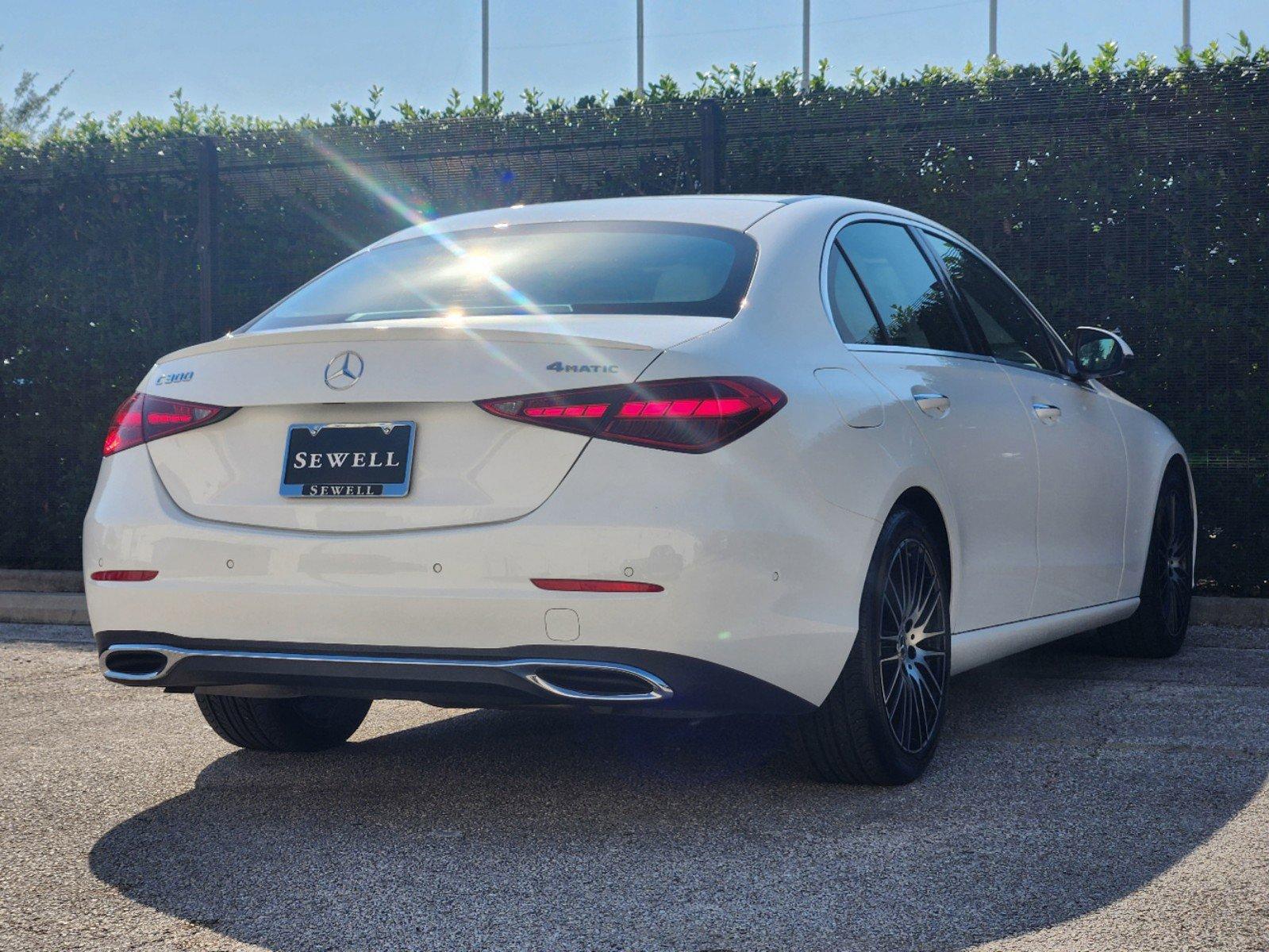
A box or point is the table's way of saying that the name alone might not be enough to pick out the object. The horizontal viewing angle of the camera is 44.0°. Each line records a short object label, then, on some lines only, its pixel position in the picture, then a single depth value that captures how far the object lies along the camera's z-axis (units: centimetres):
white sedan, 349
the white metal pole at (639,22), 3278
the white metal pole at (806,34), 3198
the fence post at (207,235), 991
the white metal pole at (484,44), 3281
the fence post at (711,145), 892
